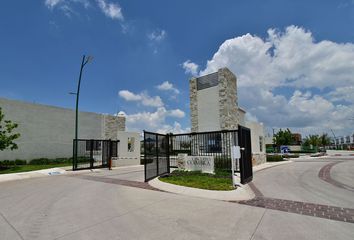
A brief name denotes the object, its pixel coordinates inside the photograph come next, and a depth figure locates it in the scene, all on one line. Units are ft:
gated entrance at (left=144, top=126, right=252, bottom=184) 35.16
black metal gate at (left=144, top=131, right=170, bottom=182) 36.65
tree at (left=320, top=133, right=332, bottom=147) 227.79
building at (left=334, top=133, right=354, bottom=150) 234.38
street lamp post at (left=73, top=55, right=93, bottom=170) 64.28
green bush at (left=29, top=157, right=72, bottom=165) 72.08
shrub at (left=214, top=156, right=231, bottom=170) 44.11
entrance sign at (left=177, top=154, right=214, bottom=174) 43.34
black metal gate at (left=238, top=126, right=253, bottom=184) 32.65
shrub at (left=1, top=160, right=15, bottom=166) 65.82
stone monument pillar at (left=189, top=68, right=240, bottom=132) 57.62
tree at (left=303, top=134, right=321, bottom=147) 222.69
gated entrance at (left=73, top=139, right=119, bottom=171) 61.48
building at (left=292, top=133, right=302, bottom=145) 315.17
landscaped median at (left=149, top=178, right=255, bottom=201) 25.03
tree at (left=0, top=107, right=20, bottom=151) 57.27
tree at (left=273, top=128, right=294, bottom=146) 182.75
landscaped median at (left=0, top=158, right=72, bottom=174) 56.76
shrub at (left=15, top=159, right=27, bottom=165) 68.43
